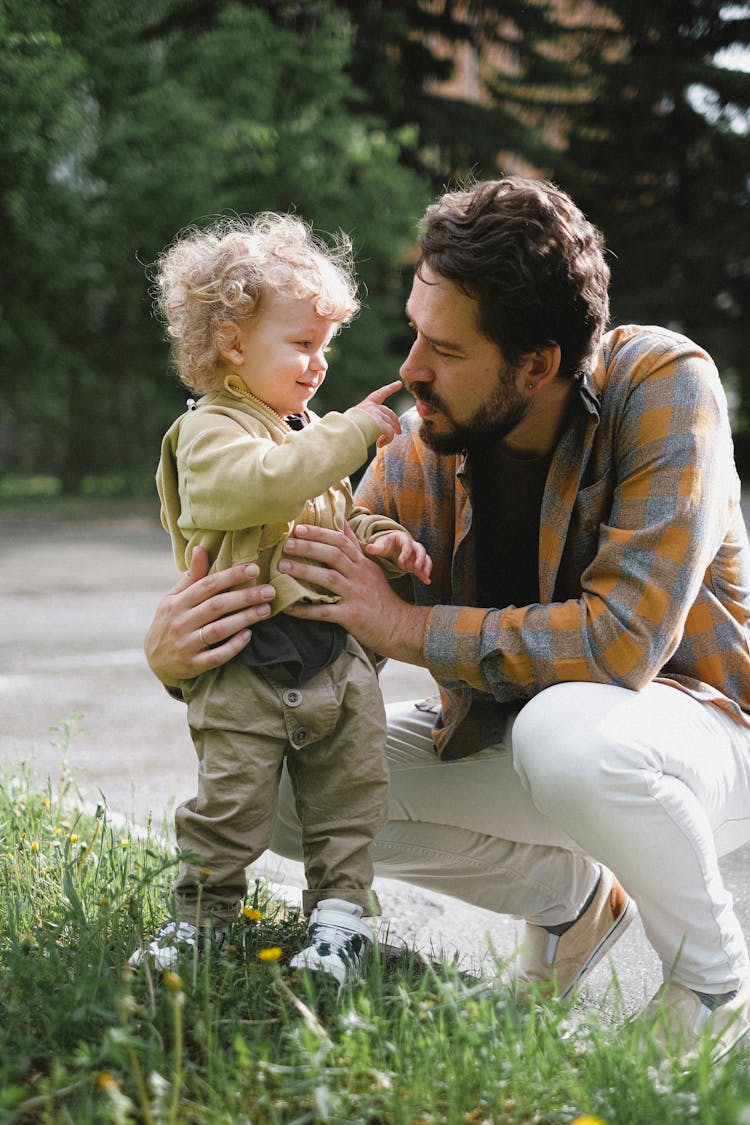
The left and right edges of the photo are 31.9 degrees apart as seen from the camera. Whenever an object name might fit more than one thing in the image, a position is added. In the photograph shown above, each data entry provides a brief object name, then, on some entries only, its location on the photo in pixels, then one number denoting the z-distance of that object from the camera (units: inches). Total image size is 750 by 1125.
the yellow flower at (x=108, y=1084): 69.6
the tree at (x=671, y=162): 824.3
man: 104.6
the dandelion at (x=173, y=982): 75.4
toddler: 104.1
